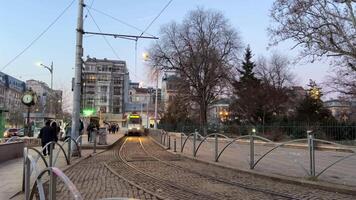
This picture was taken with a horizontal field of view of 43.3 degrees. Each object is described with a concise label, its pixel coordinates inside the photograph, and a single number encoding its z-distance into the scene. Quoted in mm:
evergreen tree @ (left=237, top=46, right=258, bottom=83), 68750
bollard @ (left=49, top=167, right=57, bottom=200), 5930
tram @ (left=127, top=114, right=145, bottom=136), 67938
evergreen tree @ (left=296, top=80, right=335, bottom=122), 49378
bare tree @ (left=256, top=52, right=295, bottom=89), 83806
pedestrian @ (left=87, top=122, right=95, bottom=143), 32594
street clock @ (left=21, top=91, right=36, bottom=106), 26047
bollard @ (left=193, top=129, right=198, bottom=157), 20959
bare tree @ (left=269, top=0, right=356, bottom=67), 29312
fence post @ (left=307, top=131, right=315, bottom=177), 12414
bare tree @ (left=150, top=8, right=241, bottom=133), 57156
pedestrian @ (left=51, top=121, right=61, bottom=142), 20066
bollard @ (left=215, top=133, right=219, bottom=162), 18420
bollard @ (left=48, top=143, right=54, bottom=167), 13644
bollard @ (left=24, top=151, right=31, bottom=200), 8617
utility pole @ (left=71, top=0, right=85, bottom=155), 22688
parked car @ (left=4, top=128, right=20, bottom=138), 51262
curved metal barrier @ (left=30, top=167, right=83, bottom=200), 3985
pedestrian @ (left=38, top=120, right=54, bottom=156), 19984
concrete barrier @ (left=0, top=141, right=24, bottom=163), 18128
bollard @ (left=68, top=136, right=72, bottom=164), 18338
